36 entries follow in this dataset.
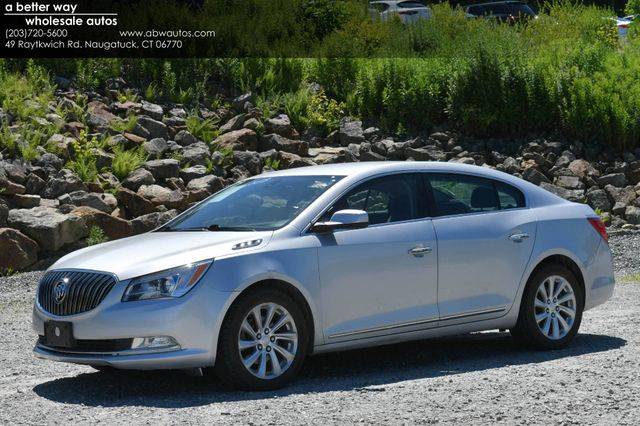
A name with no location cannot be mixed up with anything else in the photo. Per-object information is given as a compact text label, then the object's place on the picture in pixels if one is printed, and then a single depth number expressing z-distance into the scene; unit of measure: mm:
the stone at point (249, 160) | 18578
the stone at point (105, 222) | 15862
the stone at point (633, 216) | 19234
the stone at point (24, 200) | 16047
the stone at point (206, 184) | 17516
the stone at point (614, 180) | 19969
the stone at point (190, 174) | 17938
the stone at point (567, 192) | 19391
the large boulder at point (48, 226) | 15352
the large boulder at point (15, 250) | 15016
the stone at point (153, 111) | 19344
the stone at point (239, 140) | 19078
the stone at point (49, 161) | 17000
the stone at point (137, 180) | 17156
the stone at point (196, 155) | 18297
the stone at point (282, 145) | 19391
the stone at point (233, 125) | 19703
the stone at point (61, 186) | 16516
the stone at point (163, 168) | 17625
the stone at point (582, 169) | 20047
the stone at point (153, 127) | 18875
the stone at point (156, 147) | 18203
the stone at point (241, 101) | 20281
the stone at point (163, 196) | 16906
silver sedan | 7855
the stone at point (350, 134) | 20125
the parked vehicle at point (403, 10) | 26958
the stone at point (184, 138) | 18922
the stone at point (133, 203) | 16719
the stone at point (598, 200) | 19578
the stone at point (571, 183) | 19797
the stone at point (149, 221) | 16250
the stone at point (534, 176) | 19734
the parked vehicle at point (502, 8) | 40525
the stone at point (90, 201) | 16266
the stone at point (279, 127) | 19828
